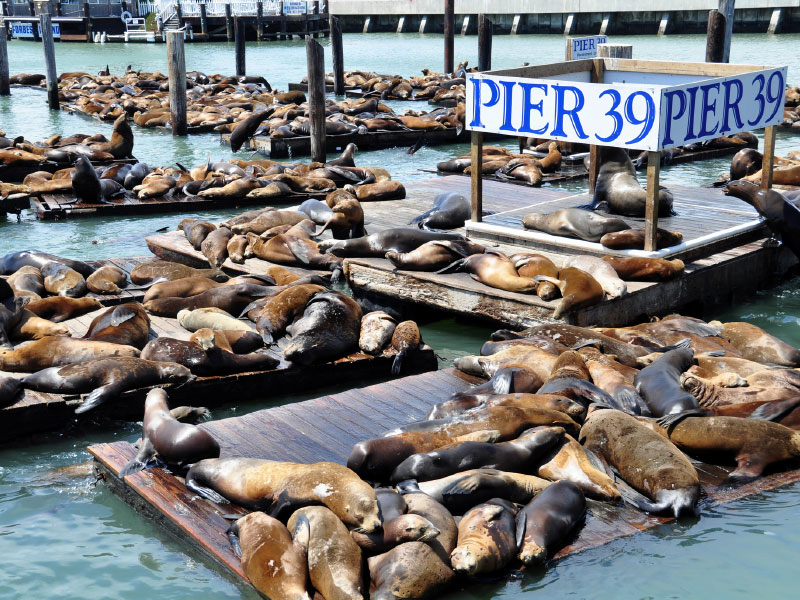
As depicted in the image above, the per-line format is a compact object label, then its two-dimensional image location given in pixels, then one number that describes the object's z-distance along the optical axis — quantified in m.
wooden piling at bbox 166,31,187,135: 17.12
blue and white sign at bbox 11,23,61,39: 50.85
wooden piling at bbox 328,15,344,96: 23.70
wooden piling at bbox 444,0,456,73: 25.56
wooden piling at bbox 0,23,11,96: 25.95
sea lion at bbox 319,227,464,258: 8.09
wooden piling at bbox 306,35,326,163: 14.18
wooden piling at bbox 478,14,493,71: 22.36
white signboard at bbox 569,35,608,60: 10.81
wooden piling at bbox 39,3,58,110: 22.89
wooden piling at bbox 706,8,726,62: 16.06
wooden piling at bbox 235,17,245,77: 29.30
